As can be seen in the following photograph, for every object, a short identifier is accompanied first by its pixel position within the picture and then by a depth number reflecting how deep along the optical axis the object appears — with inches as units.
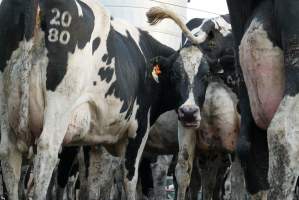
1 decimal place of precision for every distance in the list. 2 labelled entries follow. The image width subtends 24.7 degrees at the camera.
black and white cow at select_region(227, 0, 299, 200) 101.3
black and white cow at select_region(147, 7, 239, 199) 314.3
